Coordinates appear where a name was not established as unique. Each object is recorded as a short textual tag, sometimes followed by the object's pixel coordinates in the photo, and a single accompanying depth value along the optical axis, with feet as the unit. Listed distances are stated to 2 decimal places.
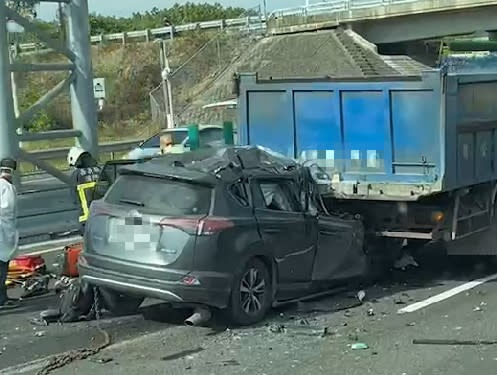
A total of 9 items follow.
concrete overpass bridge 143.33
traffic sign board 88.69
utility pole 127.95
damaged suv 27.81
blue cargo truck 34.96
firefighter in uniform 39.06
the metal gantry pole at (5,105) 51.55
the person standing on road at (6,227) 32.65
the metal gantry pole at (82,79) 55.62
